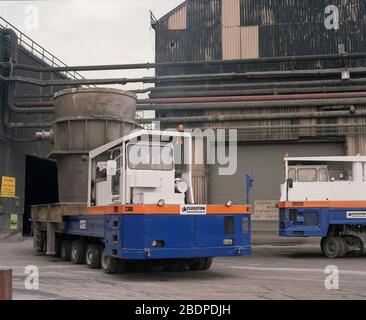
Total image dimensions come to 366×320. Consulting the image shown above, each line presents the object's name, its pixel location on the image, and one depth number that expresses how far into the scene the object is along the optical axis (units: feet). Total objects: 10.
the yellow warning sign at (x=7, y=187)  71.41
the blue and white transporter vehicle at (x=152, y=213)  33.99
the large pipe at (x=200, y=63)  72.08
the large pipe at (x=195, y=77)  72.49
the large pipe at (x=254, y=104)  69.62
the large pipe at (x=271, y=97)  70.18
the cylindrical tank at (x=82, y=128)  47.16
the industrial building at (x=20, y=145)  70.69
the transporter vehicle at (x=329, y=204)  51.08
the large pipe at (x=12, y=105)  73.36
